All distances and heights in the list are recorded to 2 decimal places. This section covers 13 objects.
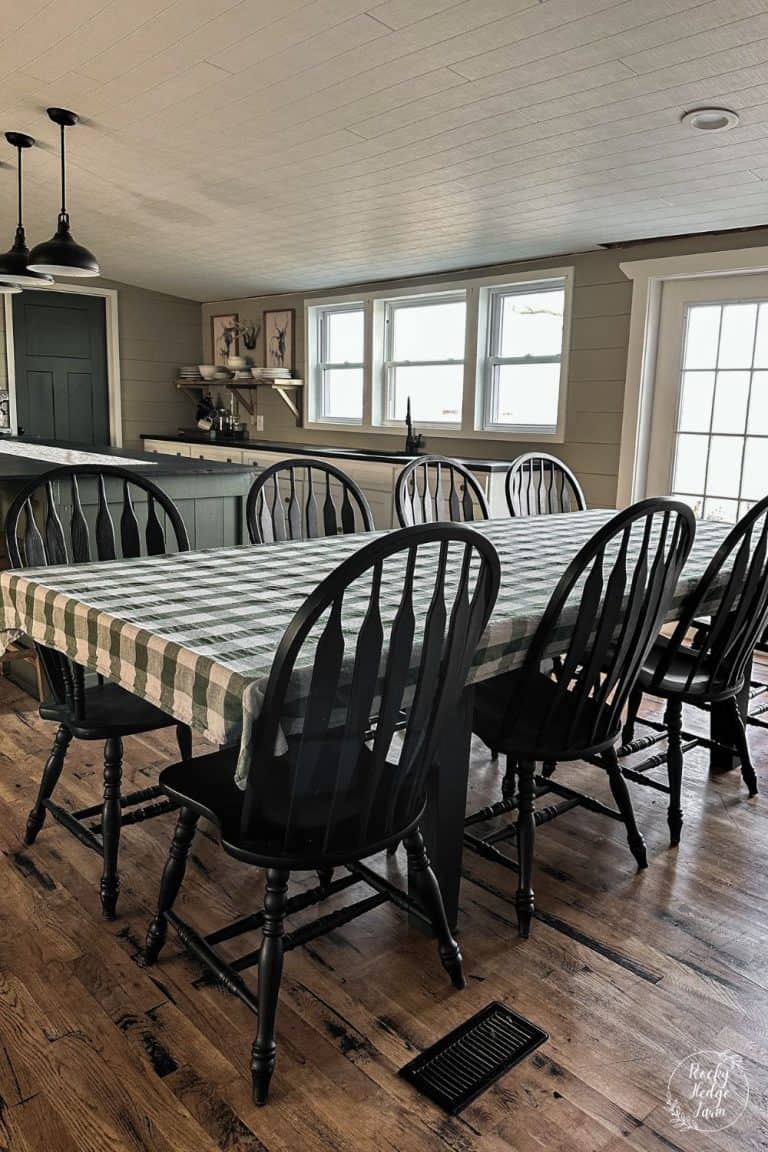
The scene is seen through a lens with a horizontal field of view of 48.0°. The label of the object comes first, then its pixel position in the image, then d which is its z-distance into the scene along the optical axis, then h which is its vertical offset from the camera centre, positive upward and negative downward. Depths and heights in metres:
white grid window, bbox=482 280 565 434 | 4.73 +0.37
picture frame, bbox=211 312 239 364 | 6.77 +0.60
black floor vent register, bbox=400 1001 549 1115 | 1.47 -1.12
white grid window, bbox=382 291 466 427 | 5.30 +0.39
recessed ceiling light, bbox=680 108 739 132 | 2.73 +0.99
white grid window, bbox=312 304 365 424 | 5.99 +0.38
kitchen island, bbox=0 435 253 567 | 3.47 -0.31
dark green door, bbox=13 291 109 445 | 6.49 +0.32
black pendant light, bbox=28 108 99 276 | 3.33 +0.58
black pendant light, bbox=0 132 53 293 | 3.76 +0.62
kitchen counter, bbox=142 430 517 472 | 4.53 -0.21
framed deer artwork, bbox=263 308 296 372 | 6.31 +0.57
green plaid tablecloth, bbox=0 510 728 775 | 1.39 -0.38
